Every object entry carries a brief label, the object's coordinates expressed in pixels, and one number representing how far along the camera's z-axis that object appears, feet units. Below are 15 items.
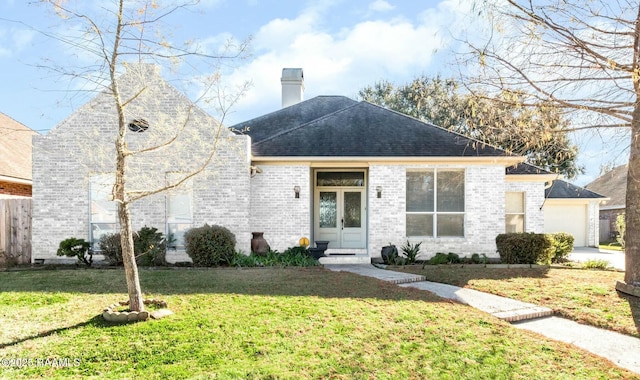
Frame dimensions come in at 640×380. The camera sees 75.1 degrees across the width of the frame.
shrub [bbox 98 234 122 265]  35.14
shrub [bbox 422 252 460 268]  38.65
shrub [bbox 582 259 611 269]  38.52
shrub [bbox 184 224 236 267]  35.83
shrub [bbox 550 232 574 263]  42.28
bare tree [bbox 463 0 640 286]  24.21
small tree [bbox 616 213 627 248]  49.57
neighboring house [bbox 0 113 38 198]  46.70
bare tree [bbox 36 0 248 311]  19.11
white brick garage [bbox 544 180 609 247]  68.23
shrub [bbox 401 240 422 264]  38.83
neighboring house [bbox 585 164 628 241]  85.40
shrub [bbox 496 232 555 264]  37.93
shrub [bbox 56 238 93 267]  34.86
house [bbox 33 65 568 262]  38.52
